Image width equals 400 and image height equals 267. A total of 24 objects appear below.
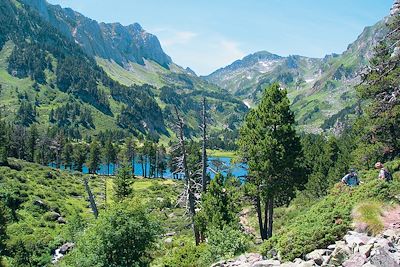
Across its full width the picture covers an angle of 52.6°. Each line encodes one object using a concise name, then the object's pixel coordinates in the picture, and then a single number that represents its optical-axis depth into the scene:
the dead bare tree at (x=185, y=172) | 31.03
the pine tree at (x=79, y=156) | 133.12
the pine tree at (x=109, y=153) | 139.00
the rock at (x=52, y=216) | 69.00
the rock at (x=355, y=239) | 16.84
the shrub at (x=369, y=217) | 18.84
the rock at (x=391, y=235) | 16.88
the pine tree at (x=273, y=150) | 30.88
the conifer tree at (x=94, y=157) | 129.62
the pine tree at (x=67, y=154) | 133.90
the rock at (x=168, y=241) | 47.04
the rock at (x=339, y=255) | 16.19
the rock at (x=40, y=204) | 72.00
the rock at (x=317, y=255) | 16.83
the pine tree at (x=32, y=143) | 127.06
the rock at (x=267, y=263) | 18.17
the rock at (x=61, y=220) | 69.56
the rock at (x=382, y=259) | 14.27
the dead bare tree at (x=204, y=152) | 31.81
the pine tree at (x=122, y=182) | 65.88
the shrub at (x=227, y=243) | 24.40
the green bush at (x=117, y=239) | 25.05
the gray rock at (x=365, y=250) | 15.47
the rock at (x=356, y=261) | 15.04
